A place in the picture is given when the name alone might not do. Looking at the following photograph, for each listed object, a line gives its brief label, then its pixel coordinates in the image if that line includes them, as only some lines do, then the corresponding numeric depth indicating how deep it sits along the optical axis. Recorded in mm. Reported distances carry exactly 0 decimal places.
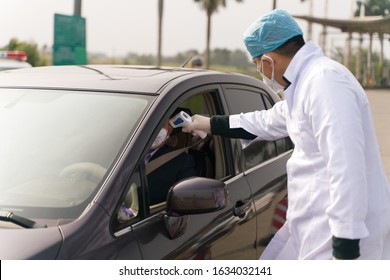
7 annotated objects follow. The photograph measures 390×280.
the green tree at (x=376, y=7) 64562
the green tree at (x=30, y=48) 42188
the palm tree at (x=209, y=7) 44875
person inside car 2911
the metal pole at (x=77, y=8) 12109
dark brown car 2213
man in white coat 2209
